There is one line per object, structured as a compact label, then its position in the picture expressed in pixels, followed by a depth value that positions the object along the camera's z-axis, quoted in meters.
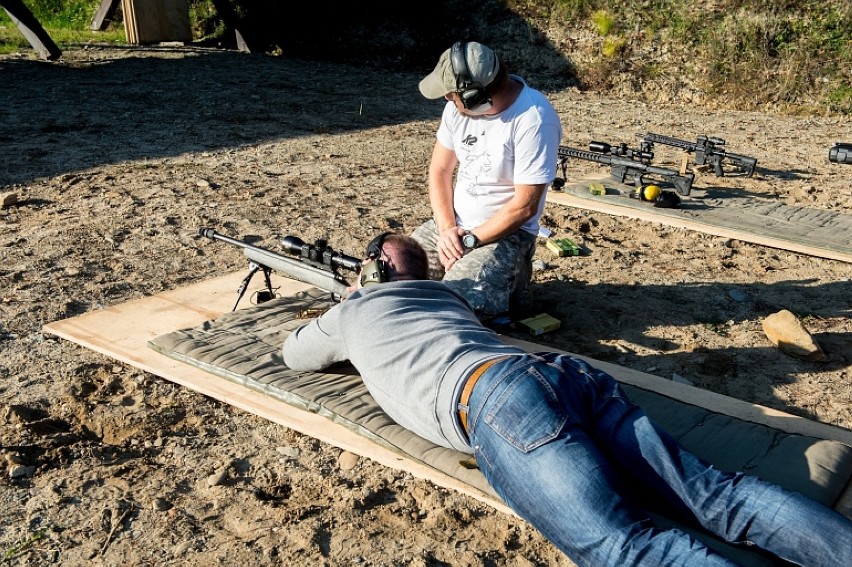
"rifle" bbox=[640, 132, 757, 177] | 8.24
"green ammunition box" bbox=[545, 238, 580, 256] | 6.12
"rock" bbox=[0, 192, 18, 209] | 6.71
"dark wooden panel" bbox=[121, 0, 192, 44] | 16.45
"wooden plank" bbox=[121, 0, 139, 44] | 16.42
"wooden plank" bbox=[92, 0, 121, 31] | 17.47
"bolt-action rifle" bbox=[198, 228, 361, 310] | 4.17
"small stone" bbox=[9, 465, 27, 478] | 3.26
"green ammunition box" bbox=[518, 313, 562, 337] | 4.79
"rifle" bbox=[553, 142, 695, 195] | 7.51
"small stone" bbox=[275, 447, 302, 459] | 3.48
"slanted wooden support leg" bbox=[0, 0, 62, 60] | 13.94
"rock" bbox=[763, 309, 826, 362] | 4.47
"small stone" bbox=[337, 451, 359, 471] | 3.39
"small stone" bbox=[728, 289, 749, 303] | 5.36
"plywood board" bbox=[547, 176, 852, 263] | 6.31
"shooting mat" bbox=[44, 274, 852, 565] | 3.17
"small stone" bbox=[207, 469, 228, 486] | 3.27
